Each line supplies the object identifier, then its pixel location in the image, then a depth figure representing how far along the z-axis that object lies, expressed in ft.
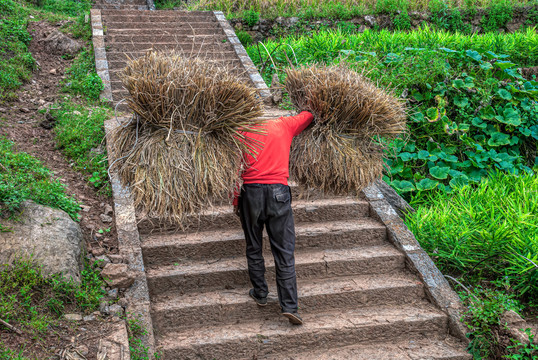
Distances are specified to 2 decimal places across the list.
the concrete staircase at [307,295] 11.66
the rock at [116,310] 10.73
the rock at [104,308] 10.71
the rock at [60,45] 25.26
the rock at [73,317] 10.26
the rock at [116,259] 12.14
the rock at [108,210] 14.02
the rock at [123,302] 11.07
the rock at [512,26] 33.91
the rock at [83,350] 9.43
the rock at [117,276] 11.35
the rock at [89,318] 10.39
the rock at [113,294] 11.19
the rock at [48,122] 18.17
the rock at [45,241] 10.63
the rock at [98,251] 12.25
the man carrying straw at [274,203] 10.59
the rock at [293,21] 32.09
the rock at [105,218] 13.69
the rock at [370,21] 32.55
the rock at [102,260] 11.88
